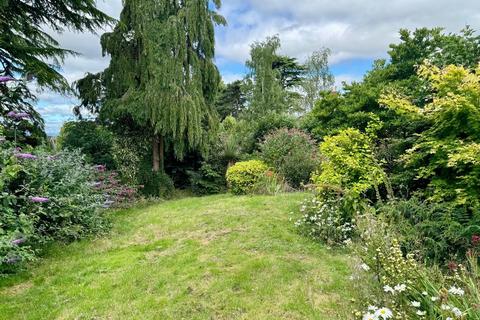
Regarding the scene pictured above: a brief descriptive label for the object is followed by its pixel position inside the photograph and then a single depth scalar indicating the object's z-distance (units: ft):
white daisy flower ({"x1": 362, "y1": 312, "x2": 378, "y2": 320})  5.26
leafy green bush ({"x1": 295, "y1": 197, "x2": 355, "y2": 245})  14.06
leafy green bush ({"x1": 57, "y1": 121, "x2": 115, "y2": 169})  27.73
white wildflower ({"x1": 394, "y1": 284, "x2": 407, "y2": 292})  6.01
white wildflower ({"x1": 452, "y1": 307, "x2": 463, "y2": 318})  5.24
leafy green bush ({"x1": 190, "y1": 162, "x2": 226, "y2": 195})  35.60
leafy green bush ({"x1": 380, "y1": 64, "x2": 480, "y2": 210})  11.09
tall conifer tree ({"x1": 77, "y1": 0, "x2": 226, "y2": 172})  30.35
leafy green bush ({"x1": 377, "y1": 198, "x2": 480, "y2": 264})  10.43
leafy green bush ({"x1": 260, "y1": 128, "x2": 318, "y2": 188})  29.12
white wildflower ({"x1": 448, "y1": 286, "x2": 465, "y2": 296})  5.51
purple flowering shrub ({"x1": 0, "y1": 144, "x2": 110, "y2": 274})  12.60
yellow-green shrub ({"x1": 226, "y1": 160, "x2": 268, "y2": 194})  28.73
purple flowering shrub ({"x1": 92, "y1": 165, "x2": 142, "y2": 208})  23.16
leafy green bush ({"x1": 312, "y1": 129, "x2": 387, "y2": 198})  14.55
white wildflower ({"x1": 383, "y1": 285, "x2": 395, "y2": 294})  5.99
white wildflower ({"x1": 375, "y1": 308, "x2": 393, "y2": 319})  5.18
